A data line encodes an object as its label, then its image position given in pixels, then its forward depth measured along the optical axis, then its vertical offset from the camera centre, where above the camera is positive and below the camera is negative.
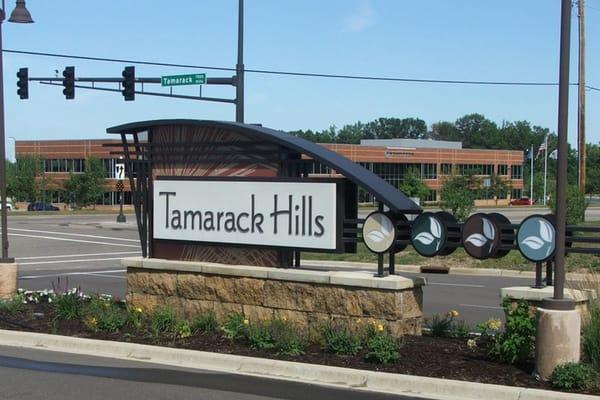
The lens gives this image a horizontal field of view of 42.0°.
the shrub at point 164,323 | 9.64 -1.71
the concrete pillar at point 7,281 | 12.38 -1.55
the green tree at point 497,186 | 97.38 +0.08
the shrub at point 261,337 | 8.70 -1.70
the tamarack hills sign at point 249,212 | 9.52 -0.35
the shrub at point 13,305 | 11.38 -1.78
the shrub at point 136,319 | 9.95 -1.73
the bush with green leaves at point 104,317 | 9.92 -1.71
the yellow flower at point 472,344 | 8.21 -1.66
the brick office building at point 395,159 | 87.75 +3.38
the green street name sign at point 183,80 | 29.08 +4.00
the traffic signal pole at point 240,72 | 25.61 +3.75
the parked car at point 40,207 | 79.74 -2.34
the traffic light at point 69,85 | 31.83 +4.05
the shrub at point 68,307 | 10.76 -1.70
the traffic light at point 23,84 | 32.06 +4.12
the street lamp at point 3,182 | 12.59 +0.03
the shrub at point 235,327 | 9.24 -1.70
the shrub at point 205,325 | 9.72 -1.74
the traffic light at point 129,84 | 30.67 +3.96
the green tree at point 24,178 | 81.00 +0.63
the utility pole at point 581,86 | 32.19 +4.22
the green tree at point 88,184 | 78.88 +0.04
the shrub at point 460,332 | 9.29 -1.73
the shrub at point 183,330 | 9.48 -1.77
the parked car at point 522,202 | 101.06 -1.98
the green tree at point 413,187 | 64.85 -0.07
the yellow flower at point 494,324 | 8.06 -1.42
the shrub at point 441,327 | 9.34 -1.70
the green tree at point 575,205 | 25.22 -0.58
